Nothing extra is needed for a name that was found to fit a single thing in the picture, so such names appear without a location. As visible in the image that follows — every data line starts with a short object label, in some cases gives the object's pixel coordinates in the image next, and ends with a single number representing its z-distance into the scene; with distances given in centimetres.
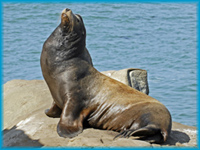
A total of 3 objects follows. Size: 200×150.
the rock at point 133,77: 1762
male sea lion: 1249
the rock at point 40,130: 1112
